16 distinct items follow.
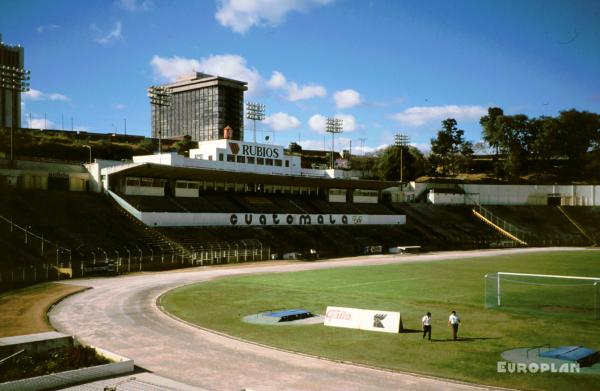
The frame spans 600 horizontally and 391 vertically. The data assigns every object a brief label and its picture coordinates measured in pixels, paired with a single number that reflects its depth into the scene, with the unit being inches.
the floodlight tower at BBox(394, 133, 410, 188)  5622.1
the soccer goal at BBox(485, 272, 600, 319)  1337.4
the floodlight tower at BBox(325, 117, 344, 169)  5162.4
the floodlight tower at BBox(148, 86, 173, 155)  3892.7
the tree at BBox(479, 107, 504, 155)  5740.7
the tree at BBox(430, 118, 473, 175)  6225.4
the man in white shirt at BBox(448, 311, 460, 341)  1037.8
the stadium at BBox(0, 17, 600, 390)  877.2
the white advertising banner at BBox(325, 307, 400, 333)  1126.4
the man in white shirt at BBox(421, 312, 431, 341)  1043.9
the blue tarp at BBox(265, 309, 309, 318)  1271.9
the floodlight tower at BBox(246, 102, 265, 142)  4185.3
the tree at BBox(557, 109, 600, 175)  5610.2
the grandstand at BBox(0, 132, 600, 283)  2282.2
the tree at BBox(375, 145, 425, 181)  5585.6
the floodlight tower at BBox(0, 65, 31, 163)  2903.5
